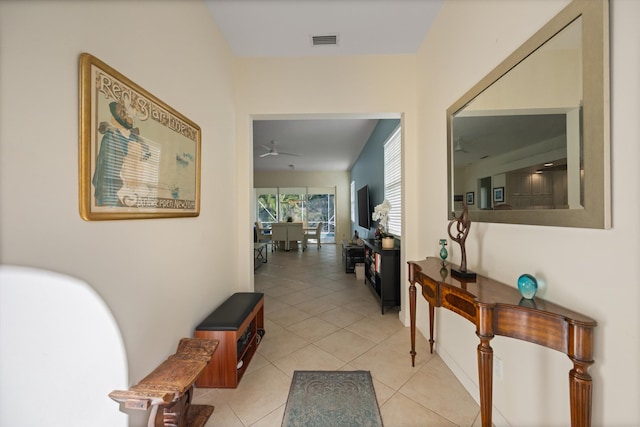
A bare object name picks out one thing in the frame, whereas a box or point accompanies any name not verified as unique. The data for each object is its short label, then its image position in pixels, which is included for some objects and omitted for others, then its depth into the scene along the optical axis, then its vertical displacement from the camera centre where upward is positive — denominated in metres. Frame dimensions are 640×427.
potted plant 3.44 -0.06
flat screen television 5.13 +0.07
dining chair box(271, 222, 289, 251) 8.00 -0.71
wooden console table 0.85 -0.50
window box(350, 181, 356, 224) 8.24 +0.37
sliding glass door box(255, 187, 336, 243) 9.80 +0.29
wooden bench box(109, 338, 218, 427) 1.04 -0.90
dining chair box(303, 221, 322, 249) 8.57 -0.90
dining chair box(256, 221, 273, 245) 7.62 -0.83
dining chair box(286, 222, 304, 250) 7.97 -0.71
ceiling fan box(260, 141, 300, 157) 5.75 +1.63
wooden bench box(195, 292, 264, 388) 1.71 -1.04
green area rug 1.42 -1.31
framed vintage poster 0.99 +0.34
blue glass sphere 1.05 -0.36
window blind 3.46 +0.56
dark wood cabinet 2.91 -0.85
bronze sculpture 1.42 -0.20
